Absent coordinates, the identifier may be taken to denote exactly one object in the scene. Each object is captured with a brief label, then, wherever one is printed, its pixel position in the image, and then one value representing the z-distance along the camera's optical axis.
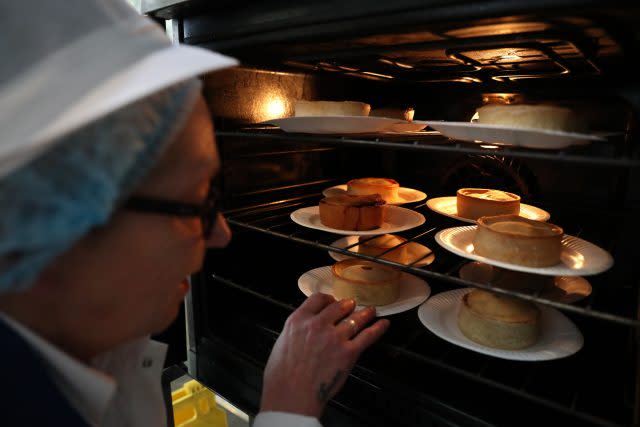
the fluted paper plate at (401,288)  1.17
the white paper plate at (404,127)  1.27
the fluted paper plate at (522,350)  0.95
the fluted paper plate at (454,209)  1.26
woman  0.45
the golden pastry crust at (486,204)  1.22
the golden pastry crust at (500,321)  0.97
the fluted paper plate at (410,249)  1.40
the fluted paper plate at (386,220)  1.21
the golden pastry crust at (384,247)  1.34
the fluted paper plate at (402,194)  1.44
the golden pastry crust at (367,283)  1.18
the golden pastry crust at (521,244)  0.92
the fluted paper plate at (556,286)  1.10
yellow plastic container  1.41
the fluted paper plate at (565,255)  0.88
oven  0.80
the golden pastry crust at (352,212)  1.21
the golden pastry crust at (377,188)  1.45
